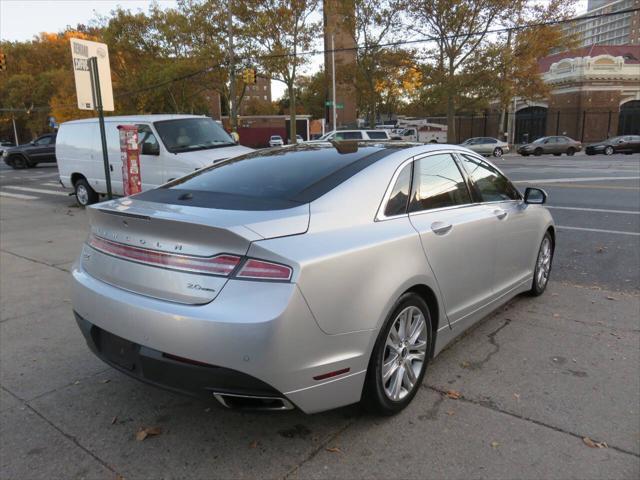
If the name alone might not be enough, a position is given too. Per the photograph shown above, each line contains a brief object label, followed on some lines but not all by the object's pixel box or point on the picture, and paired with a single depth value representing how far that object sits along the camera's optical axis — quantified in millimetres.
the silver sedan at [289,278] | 2383
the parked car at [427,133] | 48619
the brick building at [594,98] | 46688
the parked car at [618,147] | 34406
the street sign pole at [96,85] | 8250
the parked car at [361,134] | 27516
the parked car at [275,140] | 47850
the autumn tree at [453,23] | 35531
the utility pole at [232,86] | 28969
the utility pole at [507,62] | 35812
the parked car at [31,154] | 29625
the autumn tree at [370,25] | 38012
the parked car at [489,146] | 35562
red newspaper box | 9289
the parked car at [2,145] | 46269
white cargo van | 10078
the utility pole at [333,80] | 40938
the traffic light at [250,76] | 29861
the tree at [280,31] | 34281
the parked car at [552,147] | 35406
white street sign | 8258
